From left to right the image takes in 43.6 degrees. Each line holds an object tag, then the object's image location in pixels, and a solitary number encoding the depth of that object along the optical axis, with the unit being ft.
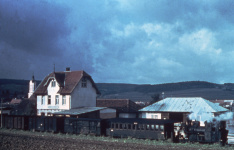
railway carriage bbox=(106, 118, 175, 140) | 98.12
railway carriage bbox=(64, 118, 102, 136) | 113.71
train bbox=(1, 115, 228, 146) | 91.76
